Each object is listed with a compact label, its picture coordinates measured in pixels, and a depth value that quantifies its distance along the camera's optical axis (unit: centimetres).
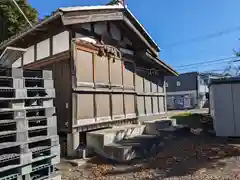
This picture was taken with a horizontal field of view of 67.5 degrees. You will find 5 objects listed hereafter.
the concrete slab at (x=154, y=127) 771
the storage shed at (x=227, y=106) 710
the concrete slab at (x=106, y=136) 568
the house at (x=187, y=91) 3202
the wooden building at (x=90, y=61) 578
